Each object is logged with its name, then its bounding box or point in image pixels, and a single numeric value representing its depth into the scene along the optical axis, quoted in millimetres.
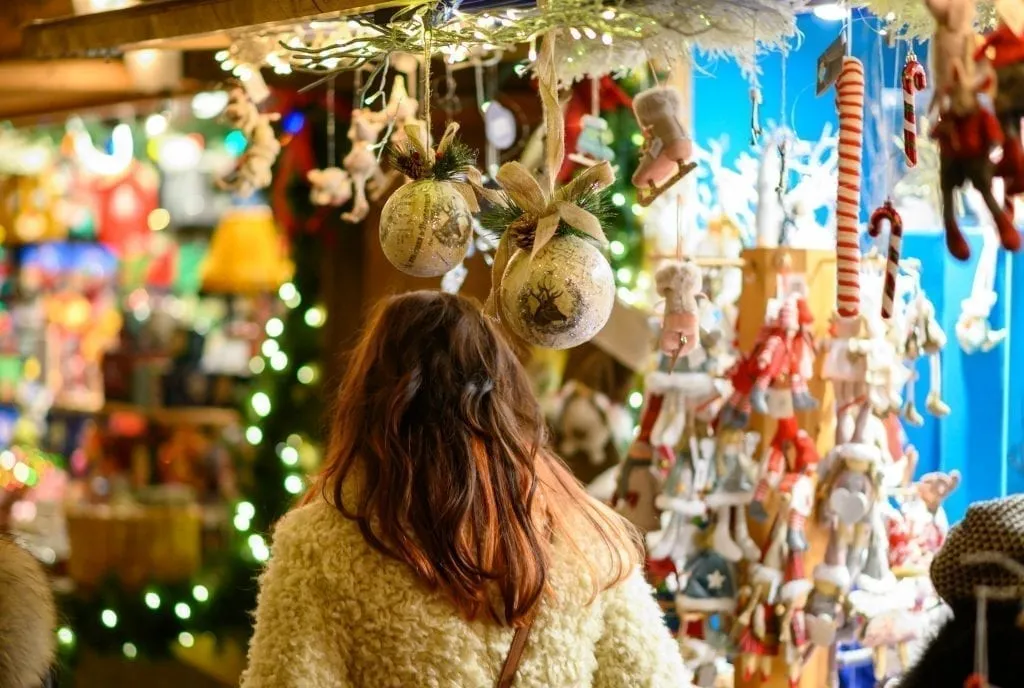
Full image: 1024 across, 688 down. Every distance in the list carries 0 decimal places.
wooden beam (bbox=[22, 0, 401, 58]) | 2113
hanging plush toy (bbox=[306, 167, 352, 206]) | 2857
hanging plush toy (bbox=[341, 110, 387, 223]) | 2717
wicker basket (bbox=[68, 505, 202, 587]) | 5043
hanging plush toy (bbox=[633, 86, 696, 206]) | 2170
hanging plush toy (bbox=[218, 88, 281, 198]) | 2793
